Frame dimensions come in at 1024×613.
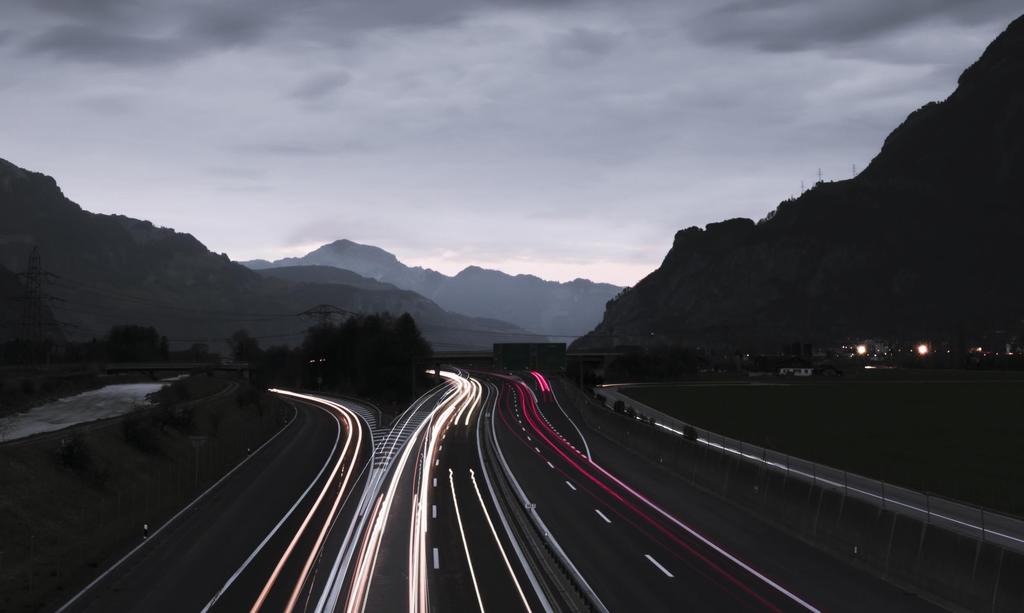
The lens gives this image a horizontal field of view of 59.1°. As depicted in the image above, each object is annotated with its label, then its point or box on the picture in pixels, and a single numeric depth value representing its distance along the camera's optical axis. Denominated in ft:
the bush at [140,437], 260.01
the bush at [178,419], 292.20
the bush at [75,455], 203.92
